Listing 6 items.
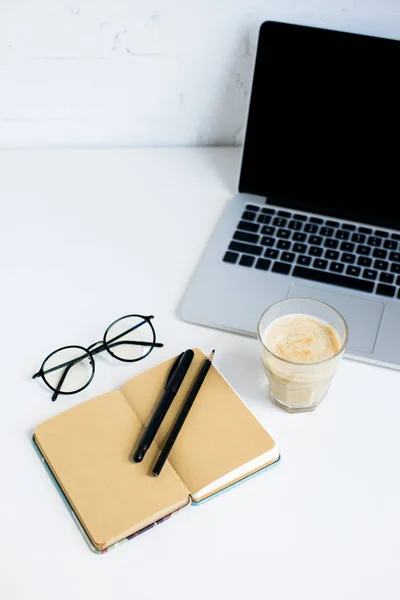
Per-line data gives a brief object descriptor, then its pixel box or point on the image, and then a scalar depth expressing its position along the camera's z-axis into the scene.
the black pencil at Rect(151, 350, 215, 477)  0.66
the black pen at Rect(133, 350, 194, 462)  0.67
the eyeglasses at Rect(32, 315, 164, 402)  0.77
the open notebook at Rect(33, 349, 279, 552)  0.64
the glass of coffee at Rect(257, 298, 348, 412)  0.69
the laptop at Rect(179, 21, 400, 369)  0.84
